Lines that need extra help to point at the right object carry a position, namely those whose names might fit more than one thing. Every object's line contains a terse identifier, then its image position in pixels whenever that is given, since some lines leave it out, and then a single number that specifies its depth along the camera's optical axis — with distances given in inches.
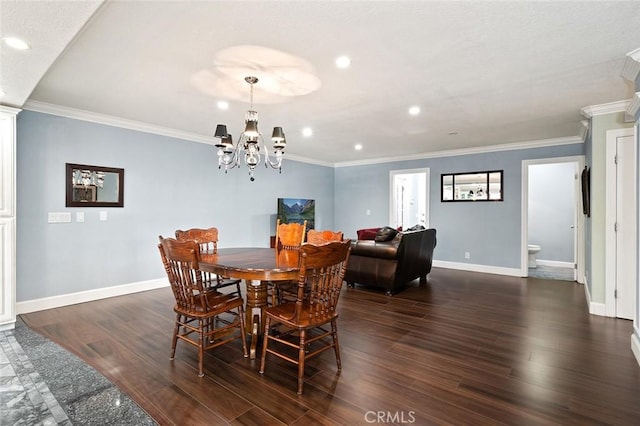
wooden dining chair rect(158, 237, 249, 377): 89.0
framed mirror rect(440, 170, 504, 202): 241.1
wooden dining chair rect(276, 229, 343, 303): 126.5
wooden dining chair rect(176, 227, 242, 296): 136.2
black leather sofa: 175.3
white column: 124.1
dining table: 91.3
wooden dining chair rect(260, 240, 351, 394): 82.0
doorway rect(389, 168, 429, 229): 289.0
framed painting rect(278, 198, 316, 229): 265.7
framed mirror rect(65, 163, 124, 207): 159.5
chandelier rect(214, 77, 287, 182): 118.4
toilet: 268.6
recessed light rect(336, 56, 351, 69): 101.1
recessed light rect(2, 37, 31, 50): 78.2
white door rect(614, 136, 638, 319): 136.8
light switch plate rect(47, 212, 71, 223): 153.1
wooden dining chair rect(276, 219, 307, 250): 158.4
